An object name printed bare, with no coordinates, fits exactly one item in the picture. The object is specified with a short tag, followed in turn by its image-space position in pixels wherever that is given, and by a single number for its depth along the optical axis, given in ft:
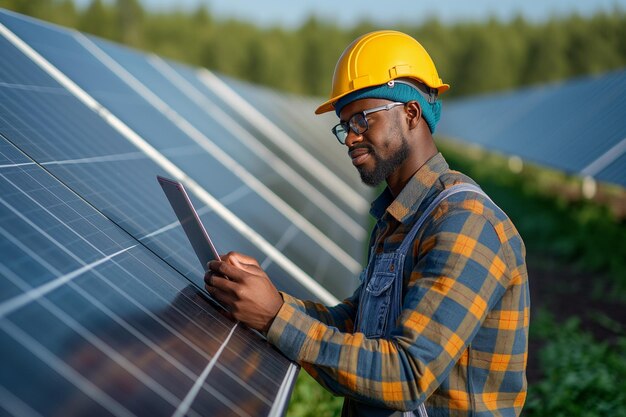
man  7.42
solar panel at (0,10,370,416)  6.04
